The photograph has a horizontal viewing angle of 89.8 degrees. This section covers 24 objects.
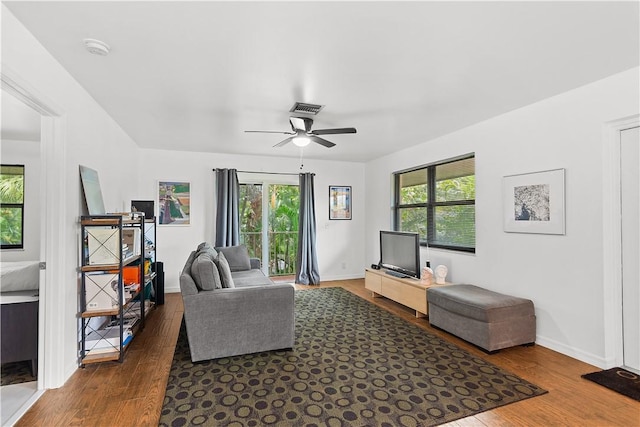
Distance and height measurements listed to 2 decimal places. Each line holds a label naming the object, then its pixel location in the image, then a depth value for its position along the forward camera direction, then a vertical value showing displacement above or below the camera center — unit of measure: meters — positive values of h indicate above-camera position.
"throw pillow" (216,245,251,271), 4.88 -0.63
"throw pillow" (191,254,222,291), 2.85 -0.53
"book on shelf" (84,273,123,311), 2.71 -0.64
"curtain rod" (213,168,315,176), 5.95 +0.82
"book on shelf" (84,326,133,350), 2.79 -1.09
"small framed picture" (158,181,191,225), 5.36 +0.23
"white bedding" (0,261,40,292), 2.78 -0.54
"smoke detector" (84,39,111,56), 2.08 +1.12
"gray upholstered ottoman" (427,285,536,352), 2.98 -1.00
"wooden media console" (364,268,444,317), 3.94 -1.01
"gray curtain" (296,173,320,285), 5.99 -0.41
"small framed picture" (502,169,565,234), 3.04 +0.14
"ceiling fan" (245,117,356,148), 3.35 +0.92
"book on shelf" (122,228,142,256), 3.31 -0.24
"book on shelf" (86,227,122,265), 2.75 -0.25
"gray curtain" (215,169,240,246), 5.42 +0.12
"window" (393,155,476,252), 4.22 +0.20
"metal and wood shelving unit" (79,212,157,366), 2.71 -0.60
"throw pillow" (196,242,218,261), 3.76 -0.42
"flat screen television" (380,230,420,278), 4.29 -0.52
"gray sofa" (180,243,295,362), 2.76 -0.87
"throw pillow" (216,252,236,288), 3.08 -0.57
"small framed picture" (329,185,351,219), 6.45 +0.30
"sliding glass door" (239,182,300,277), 5.97 -0.14
